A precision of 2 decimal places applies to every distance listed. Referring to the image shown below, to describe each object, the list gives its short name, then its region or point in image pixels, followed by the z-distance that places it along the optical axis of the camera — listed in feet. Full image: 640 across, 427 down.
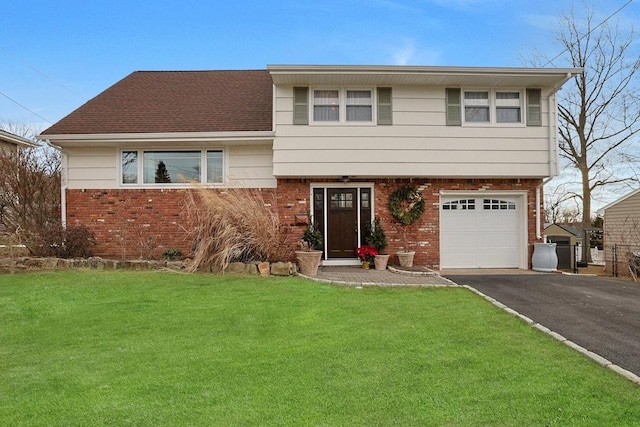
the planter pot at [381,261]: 34.99
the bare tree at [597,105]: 63.05
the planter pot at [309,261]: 31.60
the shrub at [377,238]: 35.99
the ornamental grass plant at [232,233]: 30.81
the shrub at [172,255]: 34.73
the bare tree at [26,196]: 37.22
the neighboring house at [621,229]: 43.11
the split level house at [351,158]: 35.04
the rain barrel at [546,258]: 36.04
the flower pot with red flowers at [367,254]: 35.35
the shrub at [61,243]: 33.78
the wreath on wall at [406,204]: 36.50
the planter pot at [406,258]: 35.42
